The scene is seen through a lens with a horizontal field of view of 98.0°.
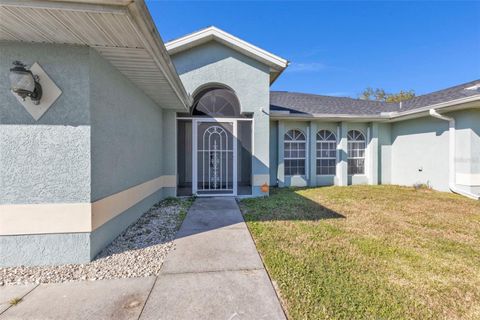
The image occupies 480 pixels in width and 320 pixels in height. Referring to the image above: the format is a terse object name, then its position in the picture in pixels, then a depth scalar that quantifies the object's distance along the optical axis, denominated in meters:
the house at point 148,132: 3.21
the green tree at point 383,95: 32.36
